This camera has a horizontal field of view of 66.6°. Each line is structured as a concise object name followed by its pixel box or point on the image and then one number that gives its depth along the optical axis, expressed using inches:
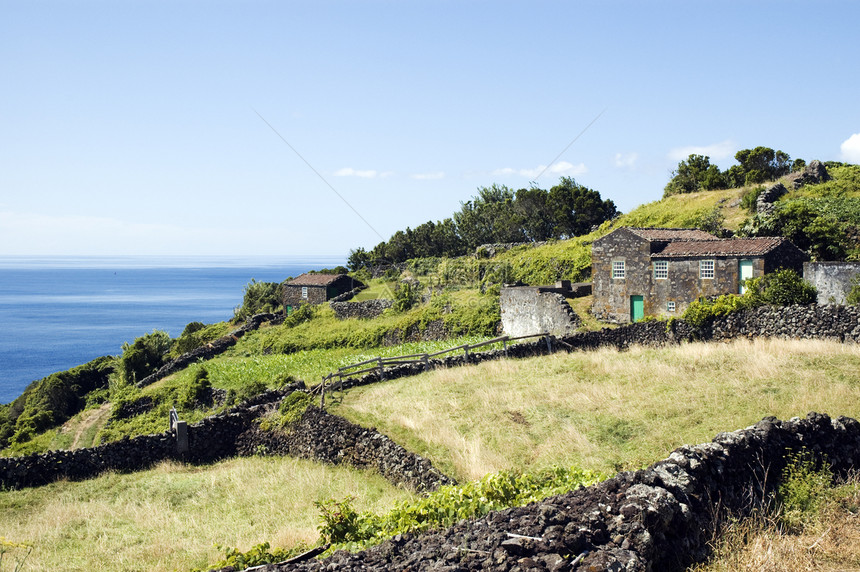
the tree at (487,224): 3021.7
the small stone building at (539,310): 1390.3
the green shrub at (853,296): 1038.4
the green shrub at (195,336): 2281.1
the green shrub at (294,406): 862.5
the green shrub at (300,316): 2253.9
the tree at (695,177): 2277.3
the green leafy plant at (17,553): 475.5
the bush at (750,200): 1863.9
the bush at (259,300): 2758.4
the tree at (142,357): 2110.0
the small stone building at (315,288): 2586.1
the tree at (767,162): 2219.5
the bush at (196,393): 1487.5
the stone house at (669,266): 1255.5
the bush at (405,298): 2044.8
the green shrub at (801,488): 352.5
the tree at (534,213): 2928.2
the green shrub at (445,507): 366.9
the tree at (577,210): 2760.8
